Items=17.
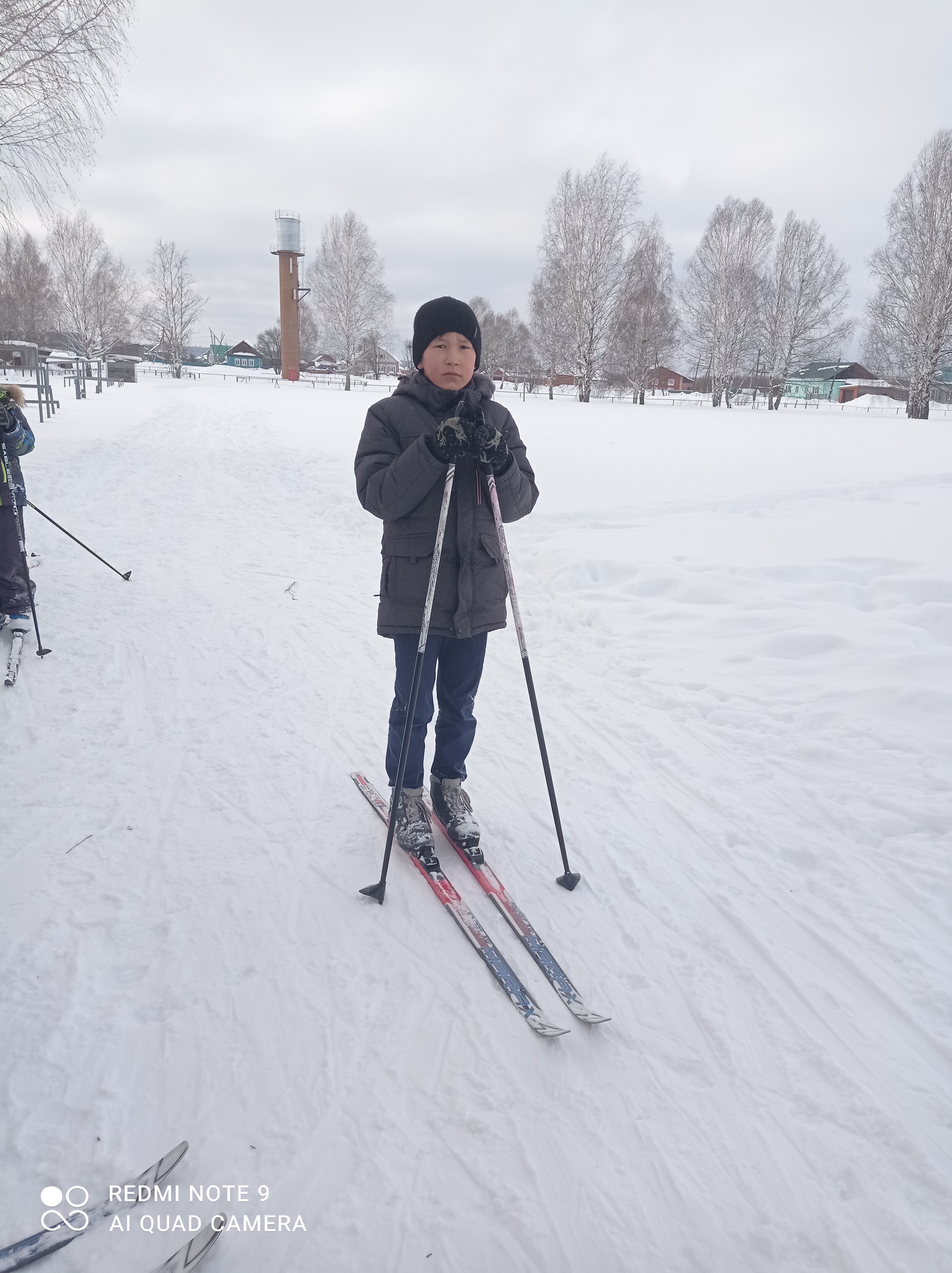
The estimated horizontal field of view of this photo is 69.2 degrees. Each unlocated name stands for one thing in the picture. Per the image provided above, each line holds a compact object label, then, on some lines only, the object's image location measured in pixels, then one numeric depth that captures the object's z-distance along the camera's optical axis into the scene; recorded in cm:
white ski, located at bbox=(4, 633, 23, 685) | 405
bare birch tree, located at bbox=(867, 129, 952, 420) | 2539
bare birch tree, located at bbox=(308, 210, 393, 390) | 4244
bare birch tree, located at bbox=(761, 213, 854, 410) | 3459
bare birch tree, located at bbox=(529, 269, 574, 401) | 3391
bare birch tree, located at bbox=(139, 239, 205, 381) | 4862
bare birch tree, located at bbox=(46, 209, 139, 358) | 4219
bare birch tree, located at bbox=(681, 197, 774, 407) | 3391
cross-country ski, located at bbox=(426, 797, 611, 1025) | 207
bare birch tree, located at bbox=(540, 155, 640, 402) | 3009
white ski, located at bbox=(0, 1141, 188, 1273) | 145
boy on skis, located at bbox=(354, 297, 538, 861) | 237
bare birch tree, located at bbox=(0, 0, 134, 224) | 819
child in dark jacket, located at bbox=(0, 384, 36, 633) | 479
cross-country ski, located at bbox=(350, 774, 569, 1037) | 202
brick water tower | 5047
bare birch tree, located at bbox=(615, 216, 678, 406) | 3372
